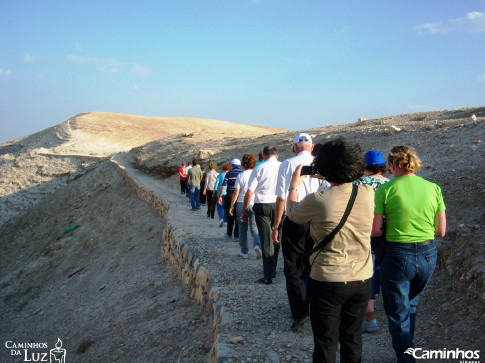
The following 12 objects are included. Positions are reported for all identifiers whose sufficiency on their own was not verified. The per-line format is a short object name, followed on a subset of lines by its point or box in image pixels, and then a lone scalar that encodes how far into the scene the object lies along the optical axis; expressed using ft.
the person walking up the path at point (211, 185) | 36.45
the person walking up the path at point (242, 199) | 22.13
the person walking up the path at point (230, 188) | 27.27
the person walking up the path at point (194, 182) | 40.73
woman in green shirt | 10.60
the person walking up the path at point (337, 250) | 8.82
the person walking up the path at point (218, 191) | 32.02
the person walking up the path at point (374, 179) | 12.76
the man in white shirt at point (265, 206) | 17.65
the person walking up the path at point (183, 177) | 55.47
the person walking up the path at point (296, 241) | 13.69
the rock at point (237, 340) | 13.16
